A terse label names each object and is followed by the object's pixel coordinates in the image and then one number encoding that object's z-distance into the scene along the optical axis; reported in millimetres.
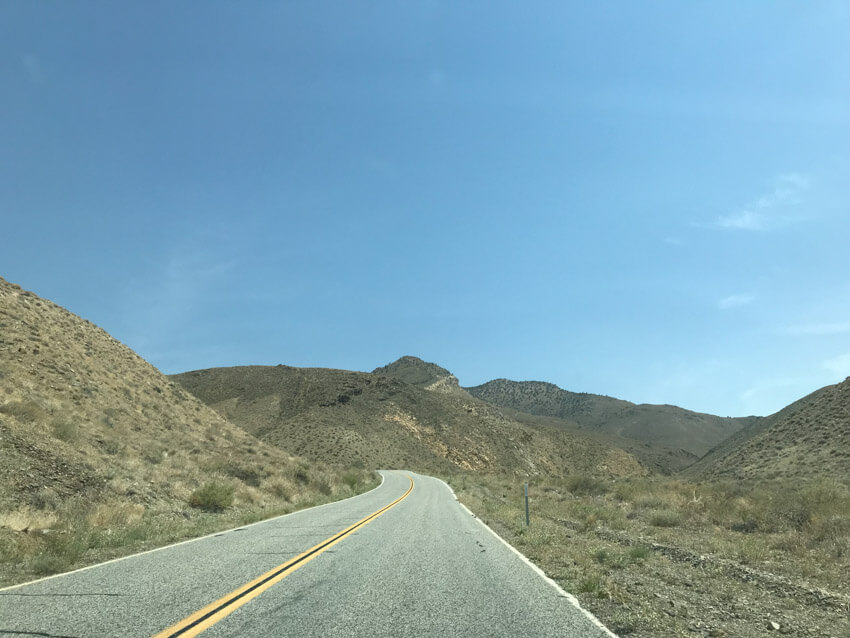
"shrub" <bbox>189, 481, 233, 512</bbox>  20281
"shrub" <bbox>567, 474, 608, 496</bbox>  35688
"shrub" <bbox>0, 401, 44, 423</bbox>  19891
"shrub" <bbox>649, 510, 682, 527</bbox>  19328
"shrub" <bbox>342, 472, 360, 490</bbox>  39975
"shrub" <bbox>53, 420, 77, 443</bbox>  20411
